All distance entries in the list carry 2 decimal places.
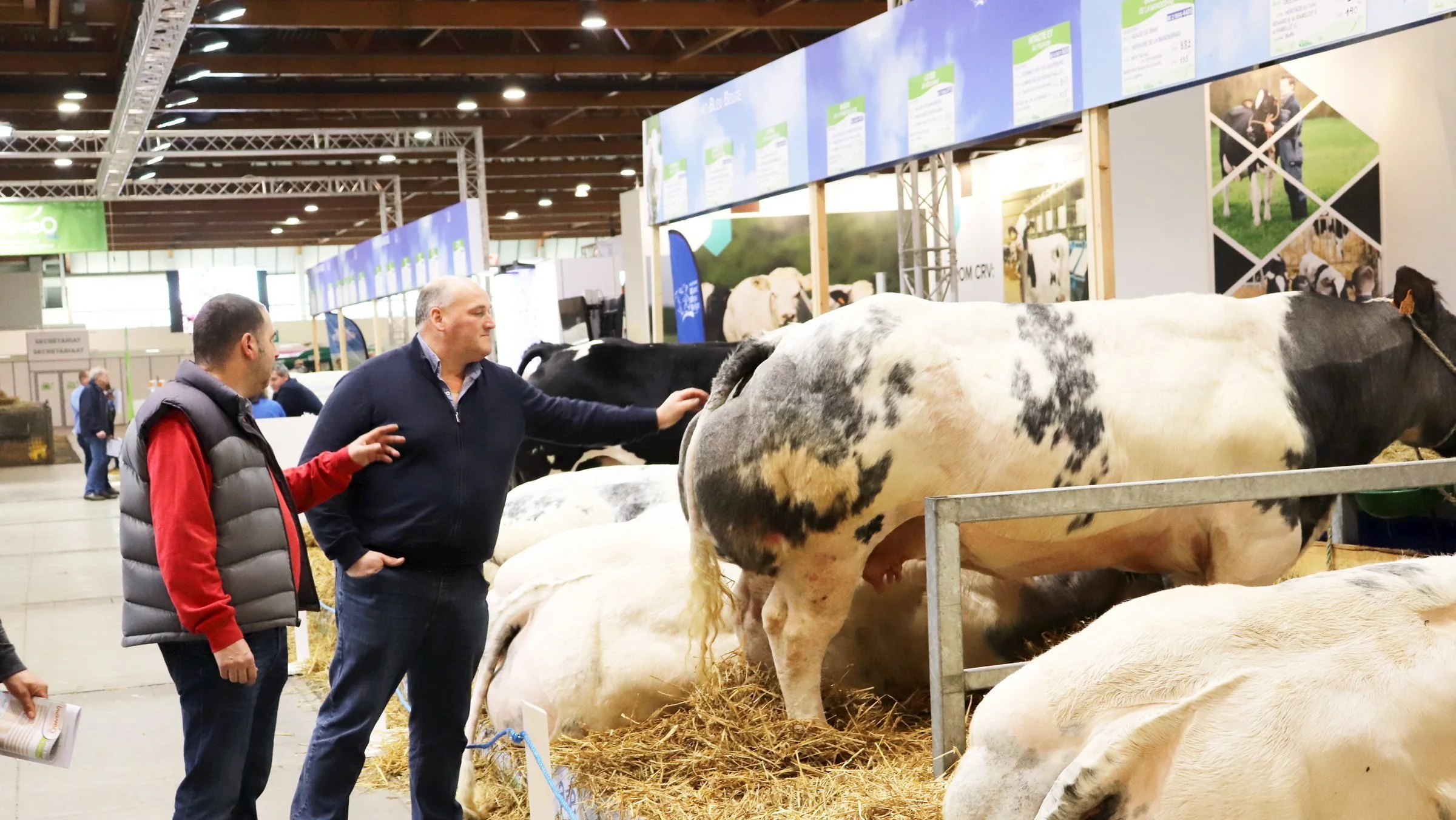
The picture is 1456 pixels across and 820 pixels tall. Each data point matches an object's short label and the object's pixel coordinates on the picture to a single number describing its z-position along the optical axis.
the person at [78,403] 17.38
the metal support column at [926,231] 10.23
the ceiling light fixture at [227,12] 11.91
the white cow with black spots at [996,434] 3.12
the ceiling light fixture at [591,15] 12.56
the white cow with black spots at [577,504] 4.86
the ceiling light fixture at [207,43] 12.88
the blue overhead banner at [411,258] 16.52
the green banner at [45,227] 21.11
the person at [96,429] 16.72
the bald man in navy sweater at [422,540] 3.42
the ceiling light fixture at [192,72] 14.64
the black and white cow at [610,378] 6.66
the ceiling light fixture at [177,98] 16.27
